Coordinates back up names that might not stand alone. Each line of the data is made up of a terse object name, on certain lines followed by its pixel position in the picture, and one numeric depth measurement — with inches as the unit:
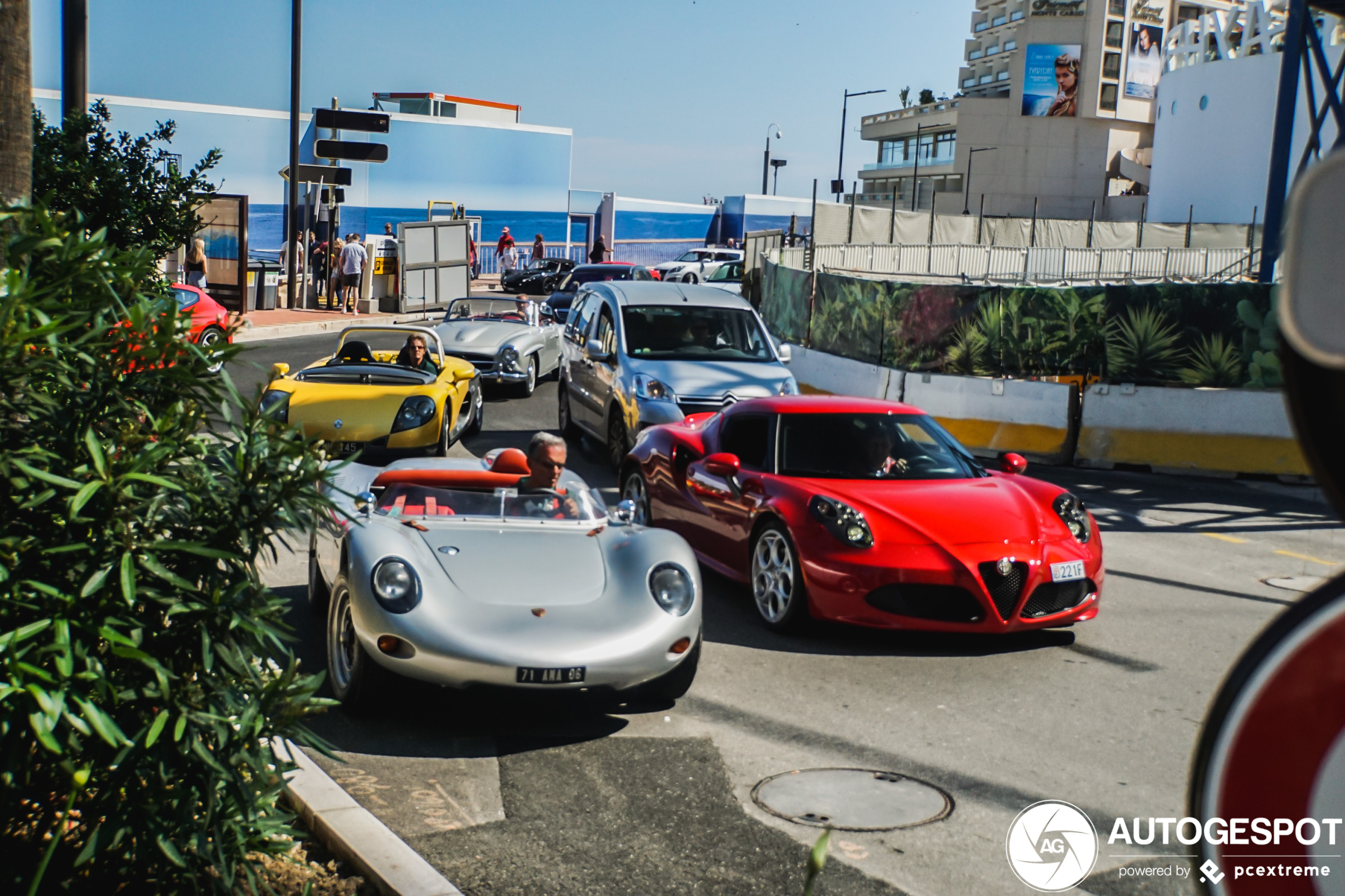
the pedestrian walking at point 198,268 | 1009.5
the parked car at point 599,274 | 1255.5
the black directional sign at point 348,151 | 1179.3
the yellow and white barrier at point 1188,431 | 553.6
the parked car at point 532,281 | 1694.1
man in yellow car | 529.7
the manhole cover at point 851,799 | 197.6
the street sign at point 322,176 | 1228.5
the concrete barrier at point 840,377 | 644.7
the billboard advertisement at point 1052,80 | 3946.9
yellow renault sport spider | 480.4
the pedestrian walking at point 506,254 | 1818.4
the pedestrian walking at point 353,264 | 1264.8
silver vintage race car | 227.3
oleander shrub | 123.2
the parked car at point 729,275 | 1537.9
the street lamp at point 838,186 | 2613.2
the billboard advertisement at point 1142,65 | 3978.8
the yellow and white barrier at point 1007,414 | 580.7
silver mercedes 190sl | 720.3
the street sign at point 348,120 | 1184.2
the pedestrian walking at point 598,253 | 1568.7
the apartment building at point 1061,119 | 3902.6
